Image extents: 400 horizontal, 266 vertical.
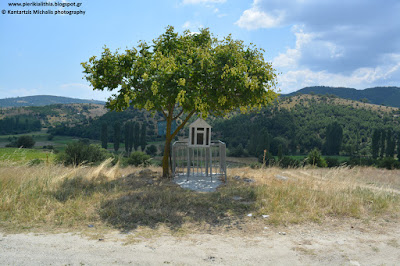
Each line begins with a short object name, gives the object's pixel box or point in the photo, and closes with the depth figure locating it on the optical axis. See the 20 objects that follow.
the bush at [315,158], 26.51
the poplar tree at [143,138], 74.38
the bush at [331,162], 52.19
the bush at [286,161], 40.68
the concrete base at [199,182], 9.56
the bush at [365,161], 47.42
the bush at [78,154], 16.50
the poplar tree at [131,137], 73.03
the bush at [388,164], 31.54
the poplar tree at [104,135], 73.25
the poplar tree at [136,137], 73.96
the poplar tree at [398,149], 59.53
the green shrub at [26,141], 53.34
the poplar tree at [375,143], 61.56
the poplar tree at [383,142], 61.98
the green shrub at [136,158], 29.39
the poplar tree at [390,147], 60.34
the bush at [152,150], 71.62
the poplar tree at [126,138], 73.38
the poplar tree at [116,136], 72.55
